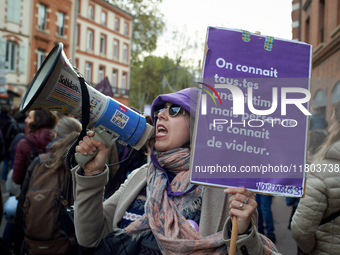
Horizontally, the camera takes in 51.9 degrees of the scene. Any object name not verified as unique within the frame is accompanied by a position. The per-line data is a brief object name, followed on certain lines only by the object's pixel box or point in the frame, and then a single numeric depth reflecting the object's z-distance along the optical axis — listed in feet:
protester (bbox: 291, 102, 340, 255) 7.73
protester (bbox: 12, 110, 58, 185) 13.12
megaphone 5.51
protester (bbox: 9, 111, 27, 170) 19.44
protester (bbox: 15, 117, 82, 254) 9.75
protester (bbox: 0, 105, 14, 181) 25.76
